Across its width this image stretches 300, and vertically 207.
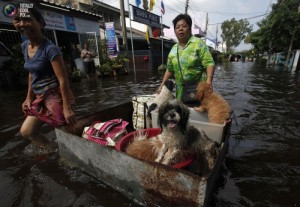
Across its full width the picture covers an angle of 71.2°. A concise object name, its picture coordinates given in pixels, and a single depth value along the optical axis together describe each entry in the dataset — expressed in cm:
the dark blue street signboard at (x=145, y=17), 1630
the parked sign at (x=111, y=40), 1488
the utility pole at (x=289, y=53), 2071
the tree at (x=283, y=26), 1972
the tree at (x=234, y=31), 7506
